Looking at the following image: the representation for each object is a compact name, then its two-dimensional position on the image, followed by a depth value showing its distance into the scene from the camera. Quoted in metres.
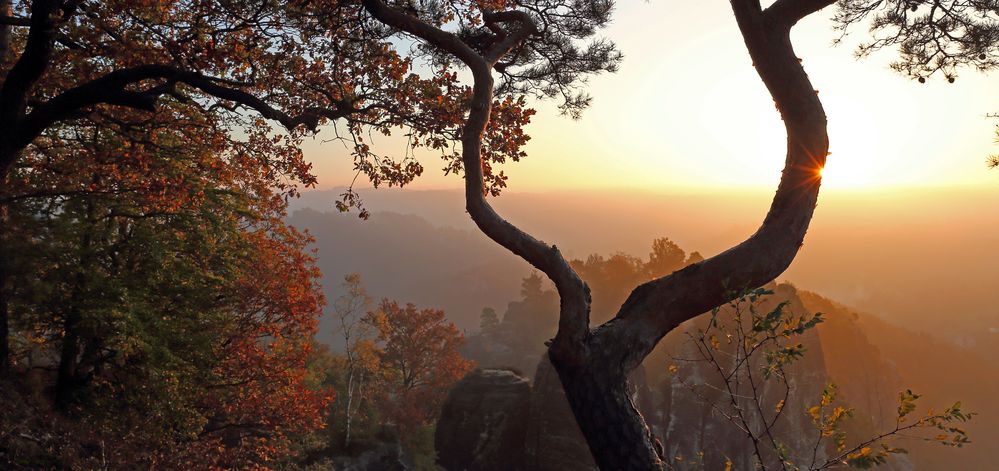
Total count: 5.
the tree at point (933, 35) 6.16
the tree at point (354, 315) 31.46
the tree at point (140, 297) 10.62
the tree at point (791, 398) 3.45
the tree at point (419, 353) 43.66
